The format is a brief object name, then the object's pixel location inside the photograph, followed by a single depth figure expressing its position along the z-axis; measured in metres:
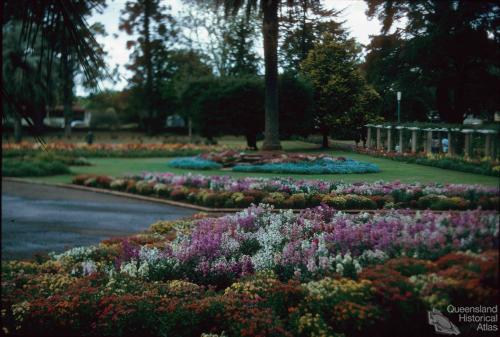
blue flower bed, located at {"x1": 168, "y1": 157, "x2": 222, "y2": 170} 10.76
